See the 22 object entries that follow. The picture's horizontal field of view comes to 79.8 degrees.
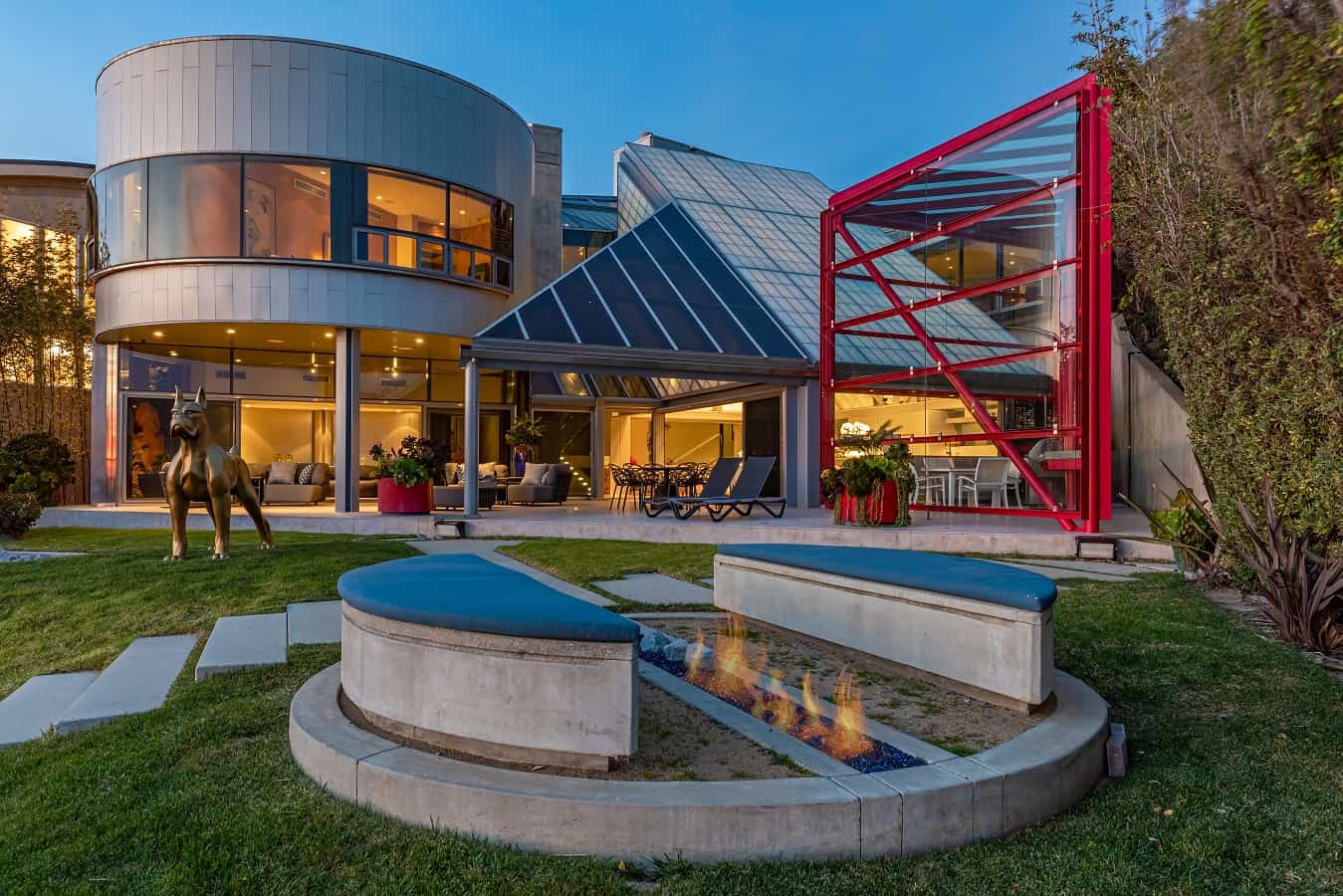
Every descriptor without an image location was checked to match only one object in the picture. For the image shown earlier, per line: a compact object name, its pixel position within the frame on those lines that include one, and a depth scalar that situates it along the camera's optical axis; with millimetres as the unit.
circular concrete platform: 2352
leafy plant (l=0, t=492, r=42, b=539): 11523
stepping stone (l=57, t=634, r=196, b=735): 3848
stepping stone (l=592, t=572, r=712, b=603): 6262
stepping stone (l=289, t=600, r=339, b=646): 5055
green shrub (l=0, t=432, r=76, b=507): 12672
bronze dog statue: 7653
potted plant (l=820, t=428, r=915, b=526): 10555
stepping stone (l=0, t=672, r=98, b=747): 3938
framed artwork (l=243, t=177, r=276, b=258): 14023
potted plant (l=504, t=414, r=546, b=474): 17469
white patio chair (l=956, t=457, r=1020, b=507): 12500
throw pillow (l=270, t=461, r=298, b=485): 16453
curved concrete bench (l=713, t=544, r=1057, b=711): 3316
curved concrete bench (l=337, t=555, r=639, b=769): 2648
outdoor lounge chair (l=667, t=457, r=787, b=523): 11602
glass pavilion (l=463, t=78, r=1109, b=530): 10258
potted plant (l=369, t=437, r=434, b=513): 13461
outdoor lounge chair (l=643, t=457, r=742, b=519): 13109
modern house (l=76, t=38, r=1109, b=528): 11219
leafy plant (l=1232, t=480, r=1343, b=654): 4844
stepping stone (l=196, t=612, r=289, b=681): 4387
